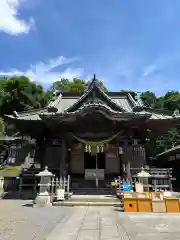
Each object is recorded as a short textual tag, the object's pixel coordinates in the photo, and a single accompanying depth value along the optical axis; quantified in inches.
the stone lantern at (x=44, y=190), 383.2
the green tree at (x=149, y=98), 1890.0
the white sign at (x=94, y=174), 556.7
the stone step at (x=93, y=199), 412.4
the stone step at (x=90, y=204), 388.2
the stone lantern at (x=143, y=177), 421.7
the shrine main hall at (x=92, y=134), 488.4
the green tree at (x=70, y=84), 1791.5
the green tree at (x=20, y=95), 1904.5
